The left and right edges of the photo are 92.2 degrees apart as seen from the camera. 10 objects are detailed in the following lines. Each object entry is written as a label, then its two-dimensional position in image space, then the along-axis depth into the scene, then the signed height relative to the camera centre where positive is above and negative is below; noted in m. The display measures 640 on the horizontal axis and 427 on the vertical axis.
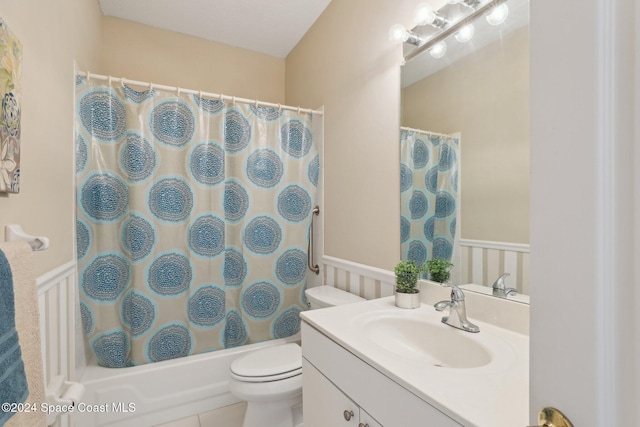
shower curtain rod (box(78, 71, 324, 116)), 1.63 +0.72
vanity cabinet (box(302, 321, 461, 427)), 0.71 -0.51
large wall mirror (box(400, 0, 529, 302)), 1.02 +0.22
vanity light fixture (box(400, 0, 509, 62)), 1.08 +0.73
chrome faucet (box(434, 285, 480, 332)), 1.06 -0.36
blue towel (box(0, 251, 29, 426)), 0.56 -0.27
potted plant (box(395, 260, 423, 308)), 1.27 -0.31
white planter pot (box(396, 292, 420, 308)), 1.27 -0.37
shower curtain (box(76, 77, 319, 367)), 1.66 -0.05
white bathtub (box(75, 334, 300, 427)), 1.60 -1.00
